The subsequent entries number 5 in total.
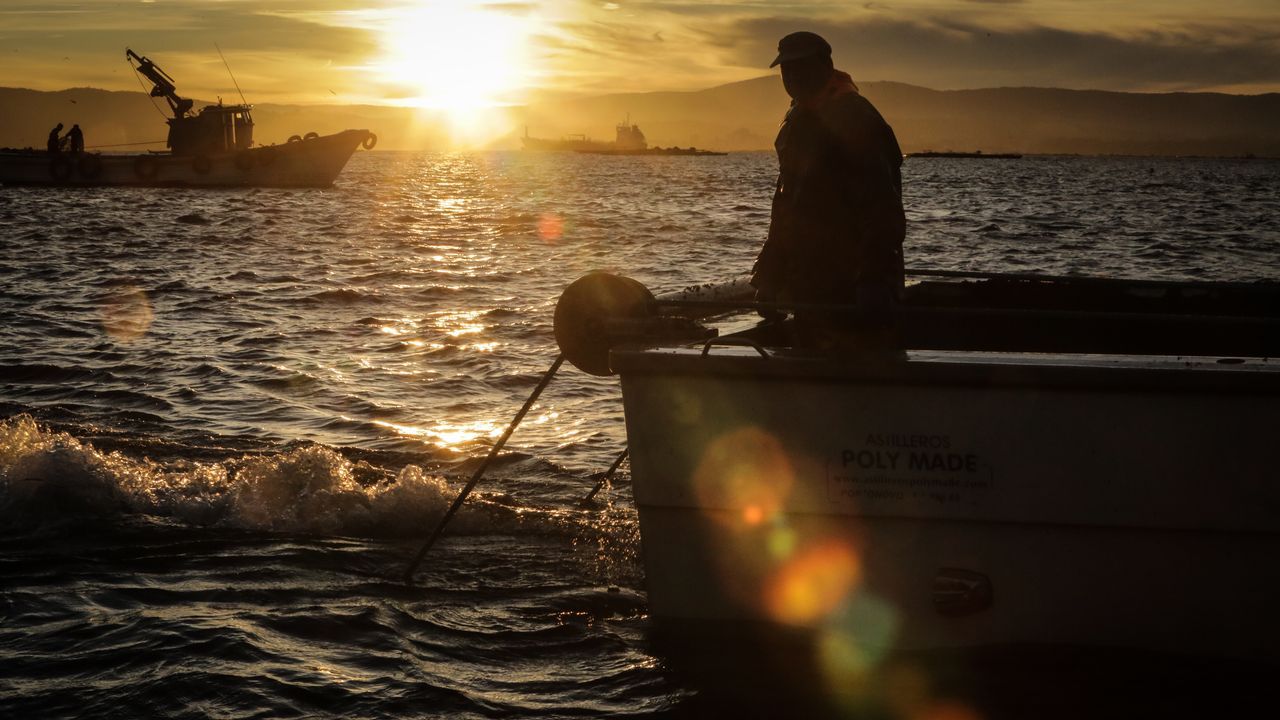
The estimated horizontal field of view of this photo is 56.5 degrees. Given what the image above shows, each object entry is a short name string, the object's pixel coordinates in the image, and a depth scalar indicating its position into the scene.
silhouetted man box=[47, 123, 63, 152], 62.69
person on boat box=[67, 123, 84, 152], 63.41
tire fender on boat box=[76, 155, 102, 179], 62.44
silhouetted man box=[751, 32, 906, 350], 4.55
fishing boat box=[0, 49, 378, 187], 59.59
